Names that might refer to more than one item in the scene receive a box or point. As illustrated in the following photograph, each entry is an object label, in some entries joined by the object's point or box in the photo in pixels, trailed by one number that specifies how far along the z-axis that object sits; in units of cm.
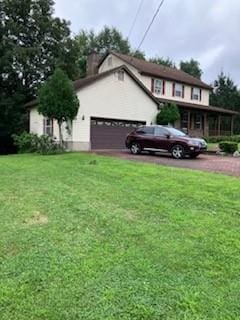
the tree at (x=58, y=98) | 1249
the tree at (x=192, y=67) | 3445
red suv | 1081
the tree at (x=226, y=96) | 2794
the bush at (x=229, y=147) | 1223
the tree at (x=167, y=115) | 1620
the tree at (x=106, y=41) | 3220
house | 1424
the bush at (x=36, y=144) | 1284
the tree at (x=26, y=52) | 1710
